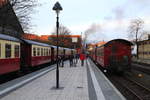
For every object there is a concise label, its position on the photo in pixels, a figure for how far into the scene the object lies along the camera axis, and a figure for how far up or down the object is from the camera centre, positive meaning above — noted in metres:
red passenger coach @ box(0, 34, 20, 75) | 12.61 -0.08
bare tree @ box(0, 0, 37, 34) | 22.88 +4.19
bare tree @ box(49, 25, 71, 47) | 80.88 +6.28
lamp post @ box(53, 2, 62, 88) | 11.22 +2.37
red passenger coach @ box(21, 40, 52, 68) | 19.47 -0.11
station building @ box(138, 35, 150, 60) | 57.00 +0.95
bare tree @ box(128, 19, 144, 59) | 59.45 +6.64
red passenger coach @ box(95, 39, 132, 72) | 18.64 -0.22
